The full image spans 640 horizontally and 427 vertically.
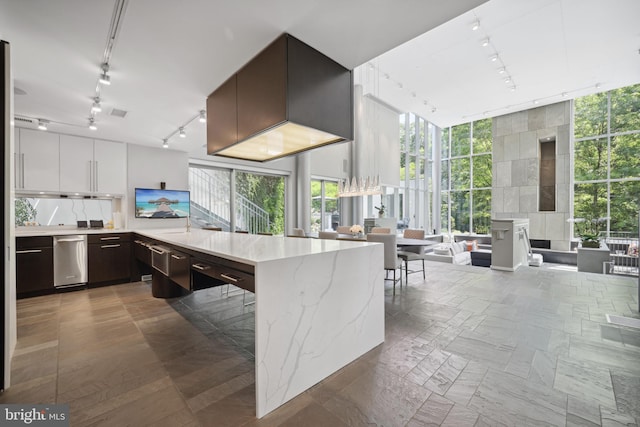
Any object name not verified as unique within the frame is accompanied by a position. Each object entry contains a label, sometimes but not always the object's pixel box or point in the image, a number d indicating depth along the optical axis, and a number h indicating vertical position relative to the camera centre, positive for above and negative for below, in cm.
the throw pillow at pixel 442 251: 713 -109
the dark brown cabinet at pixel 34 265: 363 -76
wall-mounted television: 504 +15
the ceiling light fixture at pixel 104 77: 243 +125
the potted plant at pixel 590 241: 638 -74
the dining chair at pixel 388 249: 380 -55
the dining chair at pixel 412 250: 441 -72
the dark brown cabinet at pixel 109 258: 418 -77
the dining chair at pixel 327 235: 454 -42
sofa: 674 -117
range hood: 214 +99
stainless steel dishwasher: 389 -75
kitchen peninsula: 154 -66
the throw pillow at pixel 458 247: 737 -106
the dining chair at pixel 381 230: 536 -39
